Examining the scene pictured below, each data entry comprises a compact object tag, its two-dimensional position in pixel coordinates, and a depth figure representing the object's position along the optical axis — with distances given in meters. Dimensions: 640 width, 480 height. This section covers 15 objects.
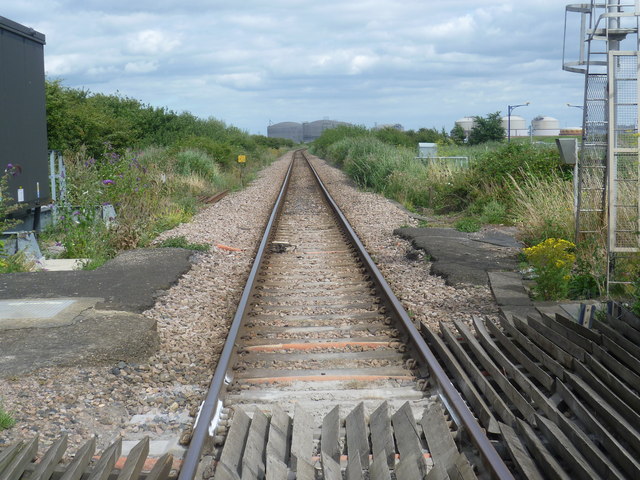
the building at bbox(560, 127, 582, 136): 77.56
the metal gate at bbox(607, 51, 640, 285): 8.73
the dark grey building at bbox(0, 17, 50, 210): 12.11
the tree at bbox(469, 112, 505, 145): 59.00
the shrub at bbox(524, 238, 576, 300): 8.36
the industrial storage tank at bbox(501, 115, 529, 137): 87.50
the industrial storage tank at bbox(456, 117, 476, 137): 77.81
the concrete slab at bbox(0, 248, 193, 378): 6.27
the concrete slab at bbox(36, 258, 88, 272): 11.00
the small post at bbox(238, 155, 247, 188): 32.69
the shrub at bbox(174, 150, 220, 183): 26.81
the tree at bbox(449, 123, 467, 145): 63.65
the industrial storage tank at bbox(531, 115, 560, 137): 87.88
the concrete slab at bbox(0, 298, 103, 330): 7.19
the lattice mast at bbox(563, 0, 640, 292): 8.80
